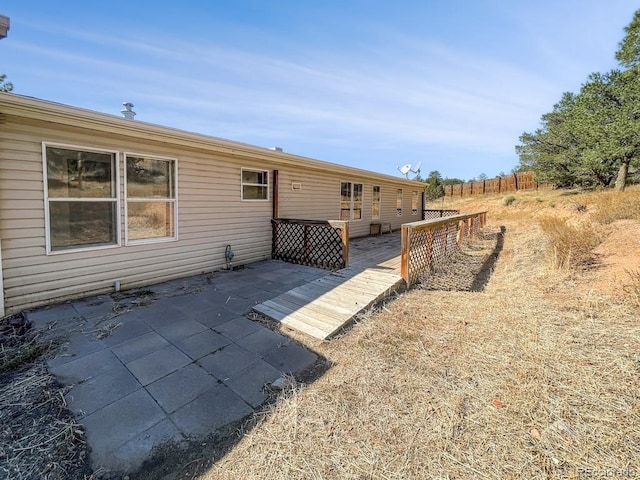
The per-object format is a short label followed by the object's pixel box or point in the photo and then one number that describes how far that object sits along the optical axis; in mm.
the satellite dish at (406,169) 14727
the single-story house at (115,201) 3625
